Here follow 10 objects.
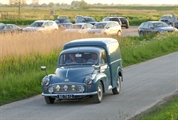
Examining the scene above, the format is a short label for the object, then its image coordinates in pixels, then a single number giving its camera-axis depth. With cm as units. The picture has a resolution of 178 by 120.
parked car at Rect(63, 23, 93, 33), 5066
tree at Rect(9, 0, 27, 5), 9838
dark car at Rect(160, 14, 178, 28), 7002
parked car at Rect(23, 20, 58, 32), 5055
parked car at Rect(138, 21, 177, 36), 5030
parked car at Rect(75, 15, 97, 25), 7438
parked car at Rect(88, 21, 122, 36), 4762
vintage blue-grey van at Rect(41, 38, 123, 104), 1568
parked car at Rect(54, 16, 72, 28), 7164
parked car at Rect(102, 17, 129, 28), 7340
